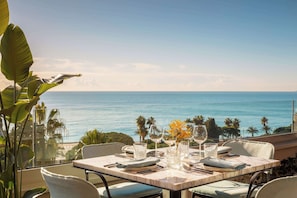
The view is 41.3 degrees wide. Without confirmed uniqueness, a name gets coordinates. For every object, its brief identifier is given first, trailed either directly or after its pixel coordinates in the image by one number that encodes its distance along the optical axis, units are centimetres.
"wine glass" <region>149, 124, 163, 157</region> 279
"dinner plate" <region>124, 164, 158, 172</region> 240
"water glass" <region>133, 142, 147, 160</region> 271
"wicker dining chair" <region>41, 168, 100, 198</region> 207
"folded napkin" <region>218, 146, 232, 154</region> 289
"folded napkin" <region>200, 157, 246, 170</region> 240
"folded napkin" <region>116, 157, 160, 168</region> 241
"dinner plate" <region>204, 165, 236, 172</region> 236
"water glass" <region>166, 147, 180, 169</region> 253
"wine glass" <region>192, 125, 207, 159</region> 279
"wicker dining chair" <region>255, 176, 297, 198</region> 203
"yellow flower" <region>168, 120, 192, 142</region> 265
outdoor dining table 211
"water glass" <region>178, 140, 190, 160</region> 270
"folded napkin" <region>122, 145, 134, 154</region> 288
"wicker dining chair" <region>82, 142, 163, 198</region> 293
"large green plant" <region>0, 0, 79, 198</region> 255
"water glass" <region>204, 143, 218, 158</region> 272
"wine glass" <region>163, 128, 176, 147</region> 270
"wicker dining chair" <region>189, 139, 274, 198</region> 293
